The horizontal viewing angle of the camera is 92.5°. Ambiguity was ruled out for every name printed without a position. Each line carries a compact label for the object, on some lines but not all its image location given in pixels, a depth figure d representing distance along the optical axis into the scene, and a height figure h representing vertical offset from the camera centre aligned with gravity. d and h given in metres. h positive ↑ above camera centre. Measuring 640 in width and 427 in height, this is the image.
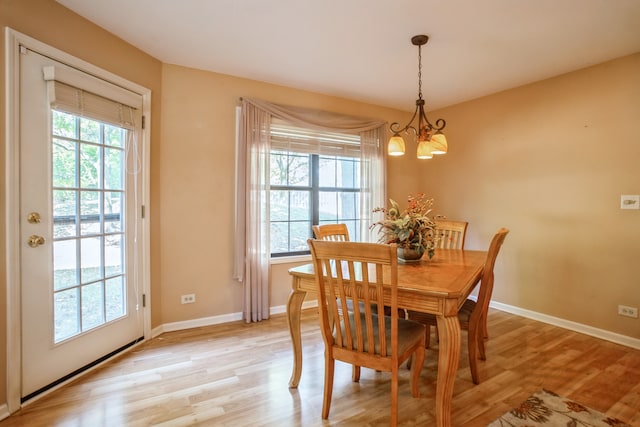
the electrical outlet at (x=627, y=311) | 2.68 -0.93
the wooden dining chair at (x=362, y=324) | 1.48 -0.61
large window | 3.52 +0.27
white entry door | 1.87 -0.11
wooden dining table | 1.53 -0.50
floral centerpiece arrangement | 2.19 -0.16
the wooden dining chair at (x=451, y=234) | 2.99 -0.28
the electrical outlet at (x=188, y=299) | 3.00 -0.91
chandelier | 2.26 +0.48
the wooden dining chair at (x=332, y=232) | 2.62 -0.23
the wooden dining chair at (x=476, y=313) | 2.07 -0.75
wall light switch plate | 2.66 +0.05
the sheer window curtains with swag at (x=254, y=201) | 3.14 +0.06
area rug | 1.69 -1.20
